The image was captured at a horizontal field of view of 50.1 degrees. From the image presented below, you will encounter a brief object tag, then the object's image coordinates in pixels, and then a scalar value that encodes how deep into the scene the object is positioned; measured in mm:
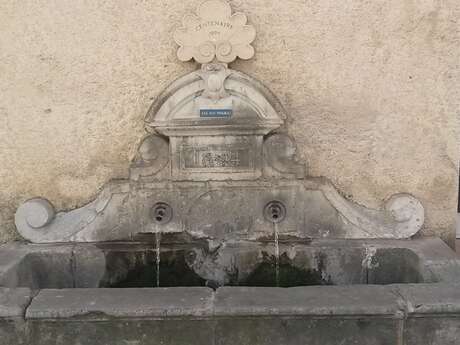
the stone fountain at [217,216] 2908
